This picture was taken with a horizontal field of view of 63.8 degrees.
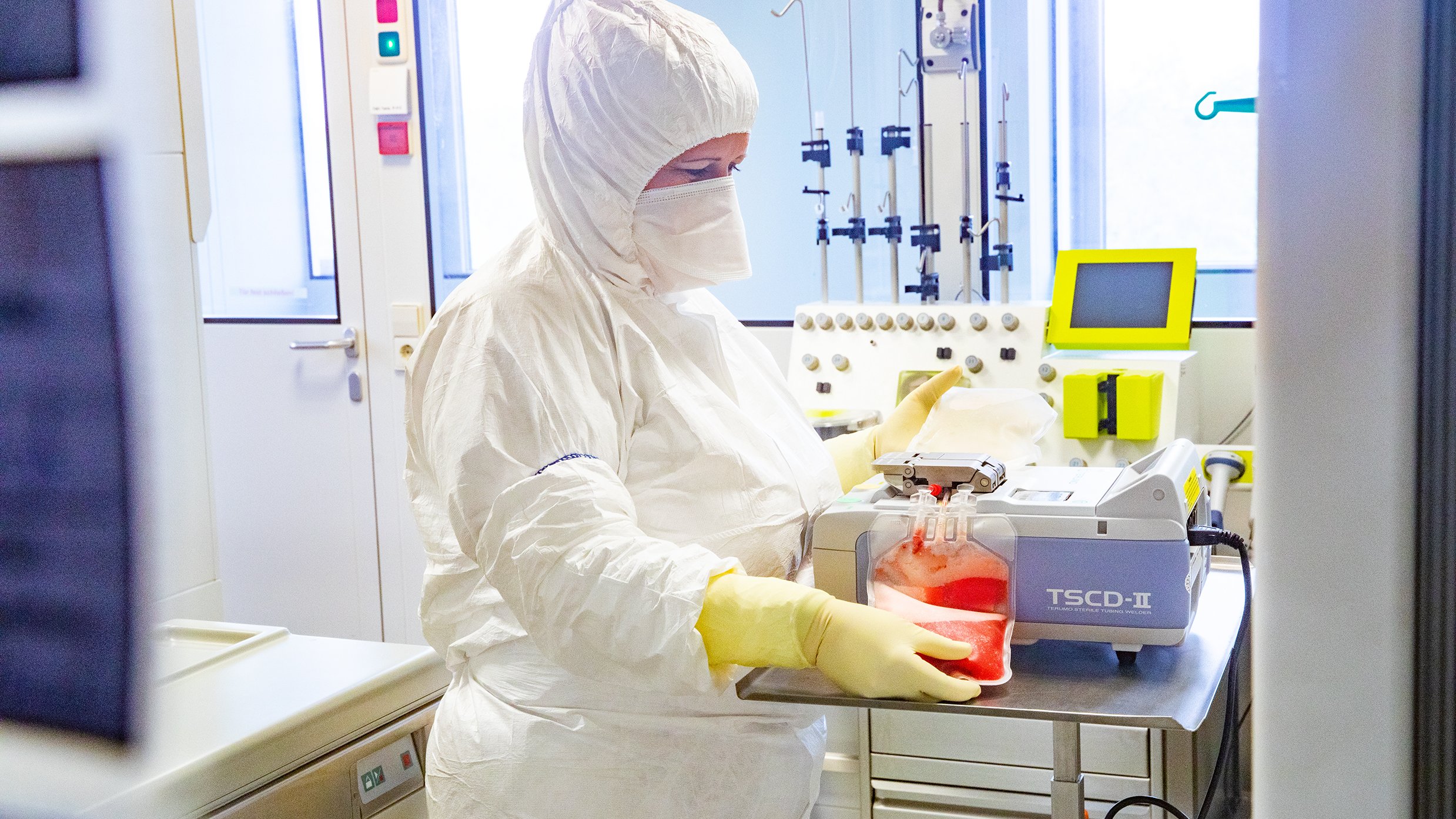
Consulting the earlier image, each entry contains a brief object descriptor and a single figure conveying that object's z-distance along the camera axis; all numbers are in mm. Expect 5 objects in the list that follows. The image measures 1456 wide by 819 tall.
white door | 3342
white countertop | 982
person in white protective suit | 987
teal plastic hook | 2100
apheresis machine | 1045
